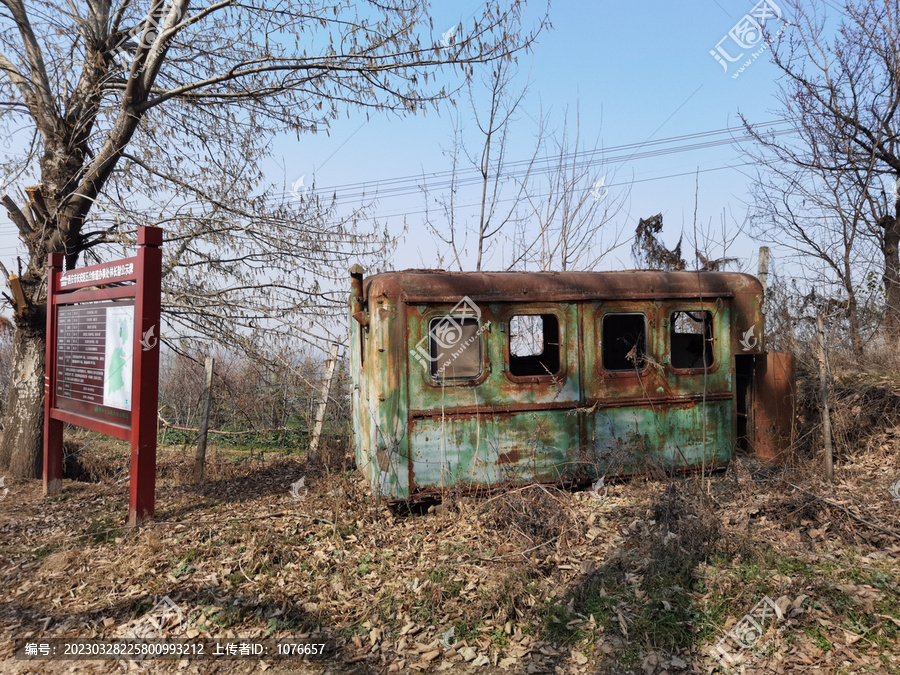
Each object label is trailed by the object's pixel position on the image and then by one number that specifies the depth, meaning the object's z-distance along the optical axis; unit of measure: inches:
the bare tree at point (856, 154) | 510.0
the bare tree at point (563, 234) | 458.3
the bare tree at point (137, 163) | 307.7
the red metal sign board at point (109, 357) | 226.5
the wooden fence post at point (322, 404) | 327.9
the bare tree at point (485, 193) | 464.1
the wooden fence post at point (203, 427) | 319.9
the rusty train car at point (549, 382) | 232.5
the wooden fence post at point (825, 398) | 228.5
